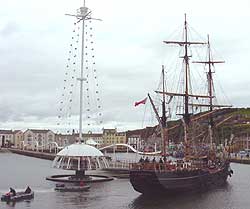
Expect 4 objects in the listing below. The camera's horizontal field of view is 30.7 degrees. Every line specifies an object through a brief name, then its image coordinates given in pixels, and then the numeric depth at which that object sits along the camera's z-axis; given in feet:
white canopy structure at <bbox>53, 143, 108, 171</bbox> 237.86
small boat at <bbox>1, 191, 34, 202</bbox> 170.89
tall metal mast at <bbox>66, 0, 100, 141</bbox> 240.73
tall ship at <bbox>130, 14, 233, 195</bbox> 190.08
